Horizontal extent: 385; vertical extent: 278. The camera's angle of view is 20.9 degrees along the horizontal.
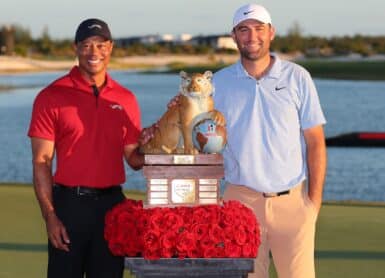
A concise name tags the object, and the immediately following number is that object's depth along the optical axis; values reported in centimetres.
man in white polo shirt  514
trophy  453
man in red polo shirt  502
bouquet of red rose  442
